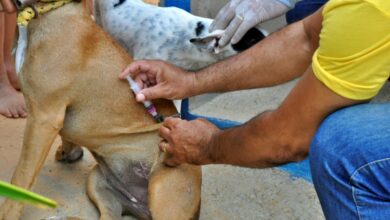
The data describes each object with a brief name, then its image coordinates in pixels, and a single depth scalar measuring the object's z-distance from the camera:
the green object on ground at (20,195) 0.56
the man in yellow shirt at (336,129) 1.59
